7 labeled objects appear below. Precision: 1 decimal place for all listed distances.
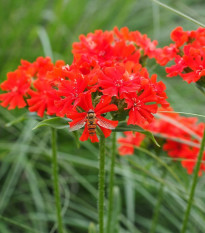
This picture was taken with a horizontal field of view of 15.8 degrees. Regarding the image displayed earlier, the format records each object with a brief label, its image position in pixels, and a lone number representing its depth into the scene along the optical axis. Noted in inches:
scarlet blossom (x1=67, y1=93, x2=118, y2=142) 16.5
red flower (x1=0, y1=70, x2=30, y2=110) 19.6
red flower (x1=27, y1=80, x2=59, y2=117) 18.1
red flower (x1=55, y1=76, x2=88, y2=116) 16.6
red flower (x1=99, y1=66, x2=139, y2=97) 16.5
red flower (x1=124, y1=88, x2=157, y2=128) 16.8
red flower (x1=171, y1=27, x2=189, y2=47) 18.9
